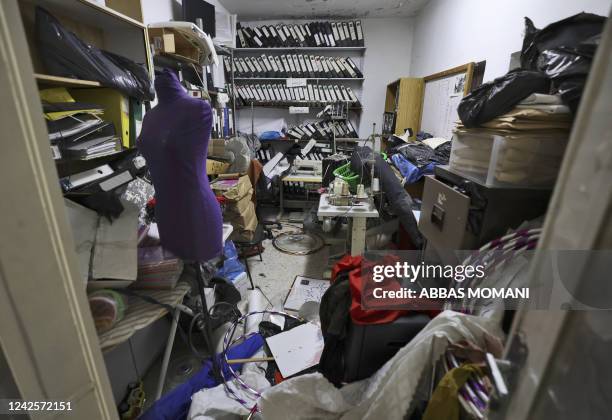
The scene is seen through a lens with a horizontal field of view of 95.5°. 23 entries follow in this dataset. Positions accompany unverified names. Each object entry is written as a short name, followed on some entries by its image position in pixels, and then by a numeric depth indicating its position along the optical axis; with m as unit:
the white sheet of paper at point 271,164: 3.63
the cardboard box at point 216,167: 2.60
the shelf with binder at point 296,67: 4.05
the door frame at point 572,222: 0.26
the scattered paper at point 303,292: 2.10
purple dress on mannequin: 1.12
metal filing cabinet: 0.84
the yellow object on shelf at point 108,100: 1.53
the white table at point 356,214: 2.12
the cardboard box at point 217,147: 2.81
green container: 2.40
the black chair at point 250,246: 2.57
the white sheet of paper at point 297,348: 1.50
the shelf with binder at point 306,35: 4.00
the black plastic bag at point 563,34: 0.79
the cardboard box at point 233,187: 2.33
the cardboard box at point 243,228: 2.47
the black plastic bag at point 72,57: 1.21
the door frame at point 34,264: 0.36
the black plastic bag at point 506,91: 0.81
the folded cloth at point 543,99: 0.77
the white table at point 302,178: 3.52
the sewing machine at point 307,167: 3.72
